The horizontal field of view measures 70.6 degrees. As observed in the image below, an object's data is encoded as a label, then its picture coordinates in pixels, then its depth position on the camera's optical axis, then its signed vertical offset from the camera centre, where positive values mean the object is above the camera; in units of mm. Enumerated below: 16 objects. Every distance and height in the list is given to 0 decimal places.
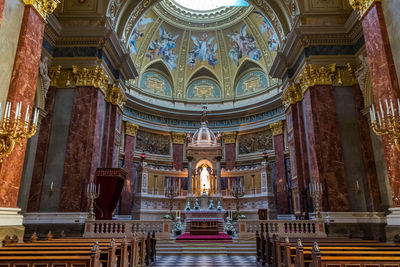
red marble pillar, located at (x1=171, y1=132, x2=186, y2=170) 22141 +4772
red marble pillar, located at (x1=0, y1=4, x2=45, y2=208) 6031 +2909
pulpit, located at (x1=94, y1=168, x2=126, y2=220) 11203 +759
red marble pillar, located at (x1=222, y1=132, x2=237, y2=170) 22047 +4702
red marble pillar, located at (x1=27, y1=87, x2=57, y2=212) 10685 +2079
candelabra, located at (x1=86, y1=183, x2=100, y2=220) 10180 +513
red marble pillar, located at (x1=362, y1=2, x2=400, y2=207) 6496 +3410
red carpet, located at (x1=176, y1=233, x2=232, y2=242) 10997 -1102
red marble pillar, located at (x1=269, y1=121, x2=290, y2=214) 17844 +2717
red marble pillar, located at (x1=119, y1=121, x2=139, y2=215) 18188 +2808
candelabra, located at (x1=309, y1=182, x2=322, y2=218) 10047 +590
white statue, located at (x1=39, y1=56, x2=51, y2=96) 11109 +5204
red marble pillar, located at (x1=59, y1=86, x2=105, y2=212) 10750 +2380
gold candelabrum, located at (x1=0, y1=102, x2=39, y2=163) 5469 +1479
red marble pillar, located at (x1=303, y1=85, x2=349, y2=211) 10570 +2375
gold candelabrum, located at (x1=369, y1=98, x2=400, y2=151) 5672 +1625
